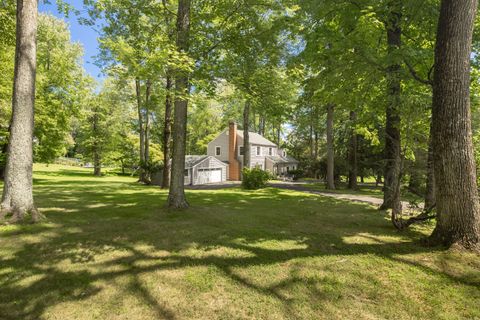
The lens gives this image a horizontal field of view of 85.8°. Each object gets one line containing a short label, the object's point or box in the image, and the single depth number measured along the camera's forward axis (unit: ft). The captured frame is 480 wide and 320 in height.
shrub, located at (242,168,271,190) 65.51
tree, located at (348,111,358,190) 77.96
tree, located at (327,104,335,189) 73.41
